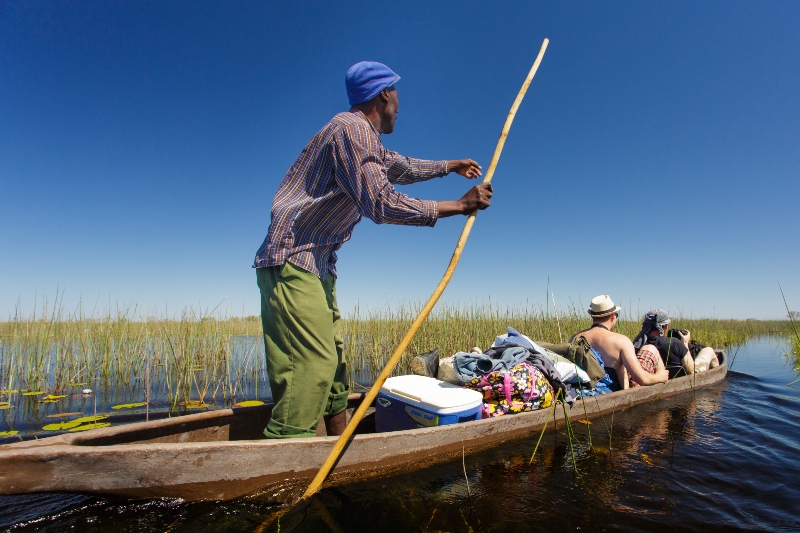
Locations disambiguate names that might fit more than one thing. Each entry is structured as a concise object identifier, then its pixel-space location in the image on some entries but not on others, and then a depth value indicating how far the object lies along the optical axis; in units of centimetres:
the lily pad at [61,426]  341
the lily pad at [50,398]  465
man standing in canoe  188
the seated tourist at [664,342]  517
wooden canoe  146
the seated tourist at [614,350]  410
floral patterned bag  297
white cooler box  258
